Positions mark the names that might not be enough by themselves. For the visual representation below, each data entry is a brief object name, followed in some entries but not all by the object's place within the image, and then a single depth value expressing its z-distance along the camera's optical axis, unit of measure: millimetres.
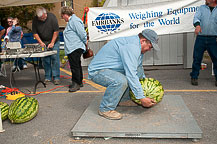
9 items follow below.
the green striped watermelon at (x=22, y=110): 3764
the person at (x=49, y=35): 6402
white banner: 7043
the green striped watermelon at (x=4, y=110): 3912
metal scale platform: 2979
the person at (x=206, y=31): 5246
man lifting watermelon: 3195
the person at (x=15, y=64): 8838
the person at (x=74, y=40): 5605
